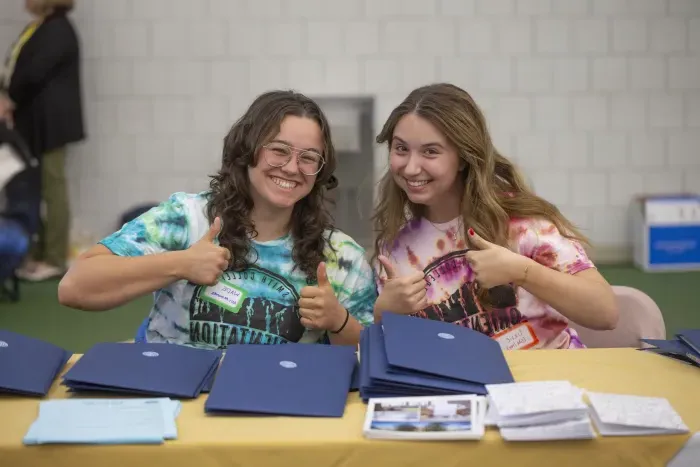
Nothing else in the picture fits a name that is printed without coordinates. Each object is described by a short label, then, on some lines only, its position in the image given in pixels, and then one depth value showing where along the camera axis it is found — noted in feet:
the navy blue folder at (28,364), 5.50
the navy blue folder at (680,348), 6.03
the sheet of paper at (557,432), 4.76
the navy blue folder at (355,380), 5.60
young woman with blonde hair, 7.28
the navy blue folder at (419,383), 5.27
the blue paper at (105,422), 4.76
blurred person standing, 19.10
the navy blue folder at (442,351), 5.37
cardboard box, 19.76
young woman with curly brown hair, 6.81
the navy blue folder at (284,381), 5.12
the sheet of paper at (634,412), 4.84
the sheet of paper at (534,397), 4.82
